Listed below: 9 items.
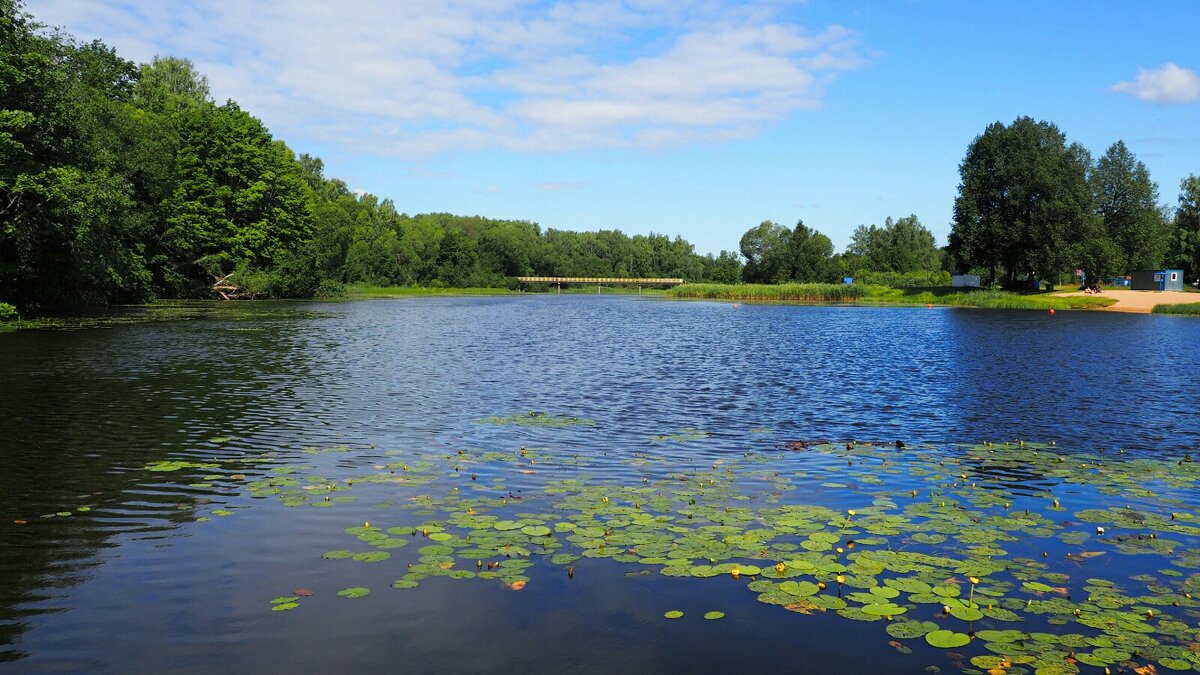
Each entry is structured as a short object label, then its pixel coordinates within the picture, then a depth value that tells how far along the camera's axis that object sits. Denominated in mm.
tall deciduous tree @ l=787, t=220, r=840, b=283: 161375
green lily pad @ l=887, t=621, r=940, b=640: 7996
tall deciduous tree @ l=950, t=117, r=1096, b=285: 99312
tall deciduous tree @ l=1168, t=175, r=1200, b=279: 127250
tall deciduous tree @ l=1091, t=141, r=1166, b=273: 112688
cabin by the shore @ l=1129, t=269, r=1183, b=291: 105562
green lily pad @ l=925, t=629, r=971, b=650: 7734
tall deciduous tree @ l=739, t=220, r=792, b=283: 164625
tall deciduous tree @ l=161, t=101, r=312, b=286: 88062
